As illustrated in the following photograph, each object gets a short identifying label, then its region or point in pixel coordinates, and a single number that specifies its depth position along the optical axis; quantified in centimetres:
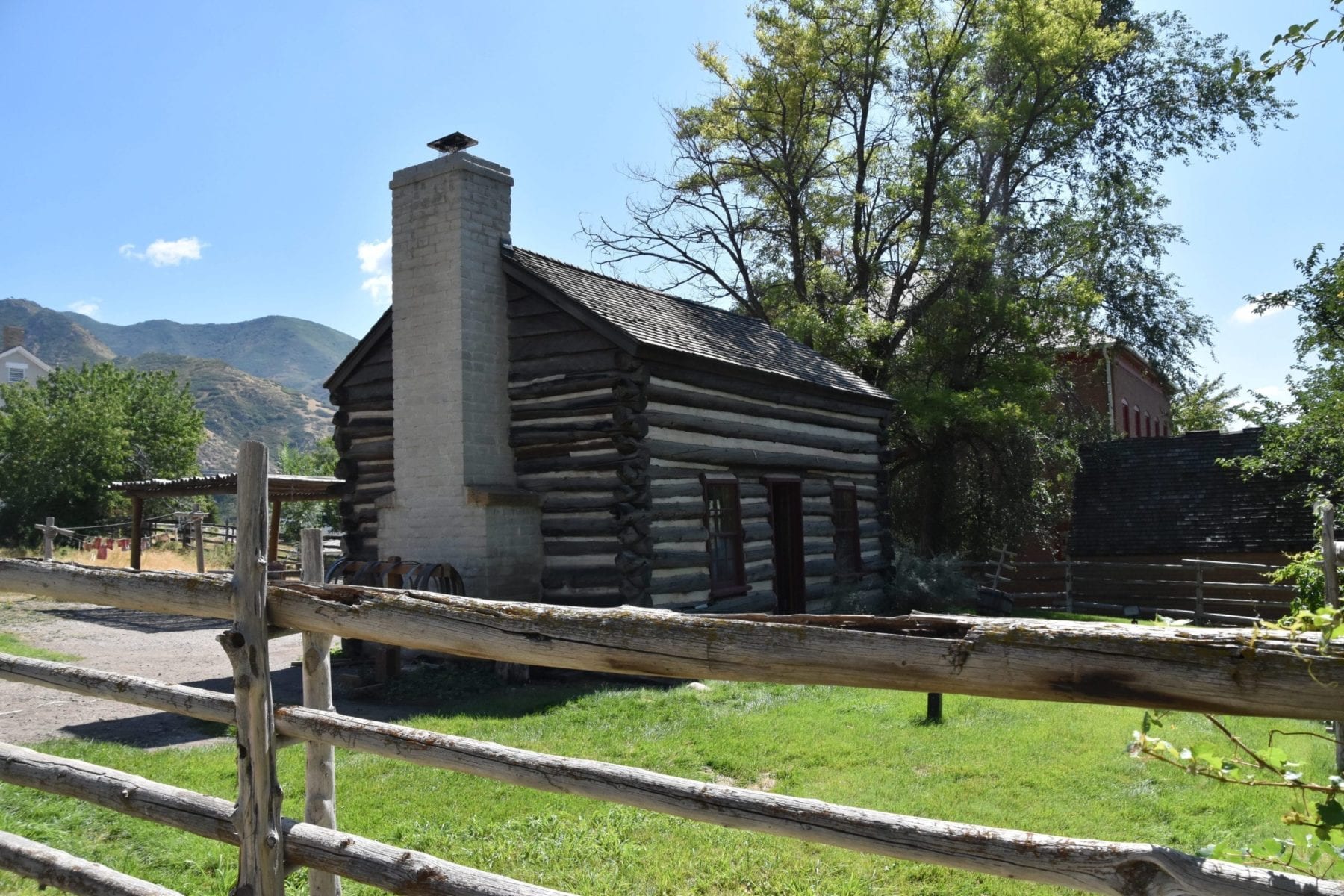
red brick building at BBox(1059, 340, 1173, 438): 2831
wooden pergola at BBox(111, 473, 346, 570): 1759
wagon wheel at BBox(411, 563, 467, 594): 1167
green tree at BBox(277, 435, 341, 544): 4412
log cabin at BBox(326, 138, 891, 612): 1243
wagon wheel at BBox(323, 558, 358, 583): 1304
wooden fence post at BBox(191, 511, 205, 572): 2081
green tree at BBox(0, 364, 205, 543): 3459
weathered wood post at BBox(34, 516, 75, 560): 2050
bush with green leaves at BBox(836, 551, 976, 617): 1838
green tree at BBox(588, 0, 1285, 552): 2409
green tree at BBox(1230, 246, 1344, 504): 1198
